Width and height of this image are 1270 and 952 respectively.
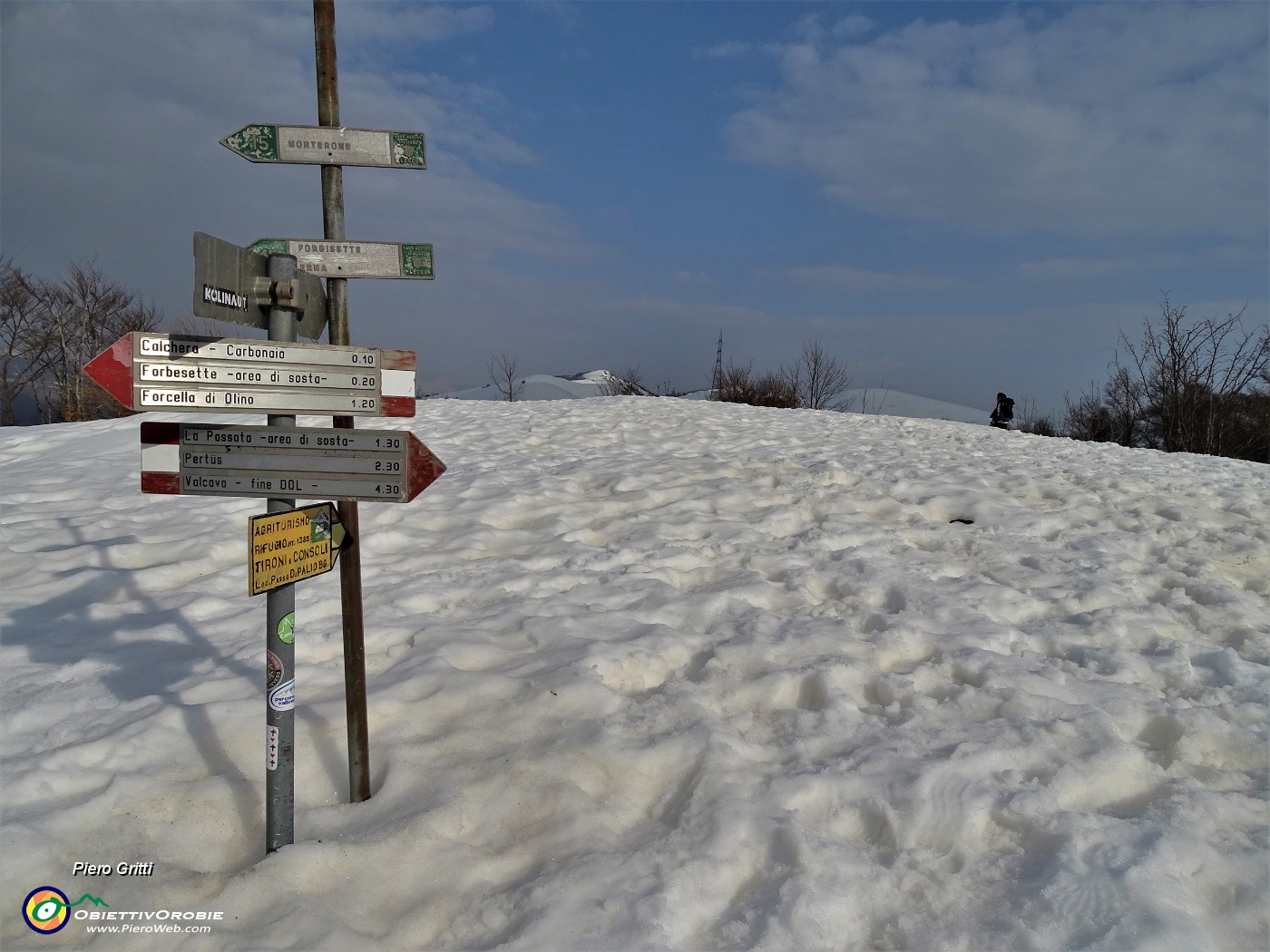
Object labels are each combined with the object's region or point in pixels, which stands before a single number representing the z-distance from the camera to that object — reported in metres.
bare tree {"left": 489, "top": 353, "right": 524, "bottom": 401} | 29.05
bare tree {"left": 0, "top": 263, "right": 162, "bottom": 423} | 28.33
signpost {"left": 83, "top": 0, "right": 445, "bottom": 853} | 2.40
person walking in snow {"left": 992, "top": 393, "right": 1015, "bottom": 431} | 15.73
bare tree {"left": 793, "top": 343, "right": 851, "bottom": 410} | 29.02
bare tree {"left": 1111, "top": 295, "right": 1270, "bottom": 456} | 18.98
